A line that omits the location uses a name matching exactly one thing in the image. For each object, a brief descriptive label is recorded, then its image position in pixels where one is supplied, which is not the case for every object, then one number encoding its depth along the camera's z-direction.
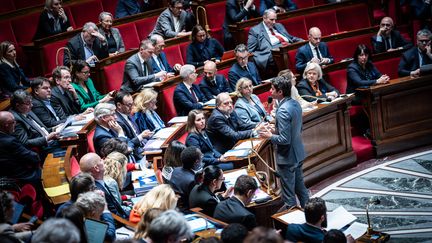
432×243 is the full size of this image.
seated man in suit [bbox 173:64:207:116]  13.53
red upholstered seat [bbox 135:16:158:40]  16.69
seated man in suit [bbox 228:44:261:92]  14.77
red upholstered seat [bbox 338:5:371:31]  17.75
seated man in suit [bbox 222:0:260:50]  17.02
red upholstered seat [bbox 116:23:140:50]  16.44
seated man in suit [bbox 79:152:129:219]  9.02
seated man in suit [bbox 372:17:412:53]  16.22
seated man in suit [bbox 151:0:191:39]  16.33
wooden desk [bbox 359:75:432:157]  14.61
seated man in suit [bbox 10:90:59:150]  10.81
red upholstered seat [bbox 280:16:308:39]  17.27
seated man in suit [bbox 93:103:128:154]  11.12
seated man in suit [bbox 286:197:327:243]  8.32
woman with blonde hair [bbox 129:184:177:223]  8.27
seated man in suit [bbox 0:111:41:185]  9.89
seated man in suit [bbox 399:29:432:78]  15.29
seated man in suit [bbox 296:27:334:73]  15.54
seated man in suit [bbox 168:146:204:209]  9.75
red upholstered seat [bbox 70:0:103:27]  16.45
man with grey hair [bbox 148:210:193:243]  6.69
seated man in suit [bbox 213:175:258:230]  8.77
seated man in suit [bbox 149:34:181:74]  14.70
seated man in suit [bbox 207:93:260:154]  12.24
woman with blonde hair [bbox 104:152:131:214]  9.42
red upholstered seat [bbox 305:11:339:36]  17.39
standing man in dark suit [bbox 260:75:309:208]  10.90
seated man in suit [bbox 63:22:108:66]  14.32
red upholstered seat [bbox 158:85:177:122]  13.78
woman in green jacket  13.00
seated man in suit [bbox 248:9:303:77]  16.16
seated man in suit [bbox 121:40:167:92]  14.04
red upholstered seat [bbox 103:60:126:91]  14.30
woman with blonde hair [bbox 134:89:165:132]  12.62
